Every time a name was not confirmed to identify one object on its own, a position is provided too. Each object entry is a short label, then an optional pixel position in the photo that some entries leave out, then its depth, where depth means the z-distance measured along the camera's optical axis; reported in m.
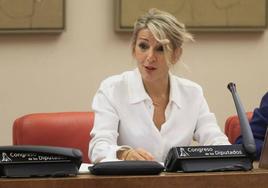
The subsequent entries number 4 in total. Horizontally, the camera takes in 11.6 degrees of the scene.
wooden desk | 3.77
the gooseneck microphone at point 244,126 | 4.07
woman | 5.05
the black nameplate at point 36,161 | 3.84
